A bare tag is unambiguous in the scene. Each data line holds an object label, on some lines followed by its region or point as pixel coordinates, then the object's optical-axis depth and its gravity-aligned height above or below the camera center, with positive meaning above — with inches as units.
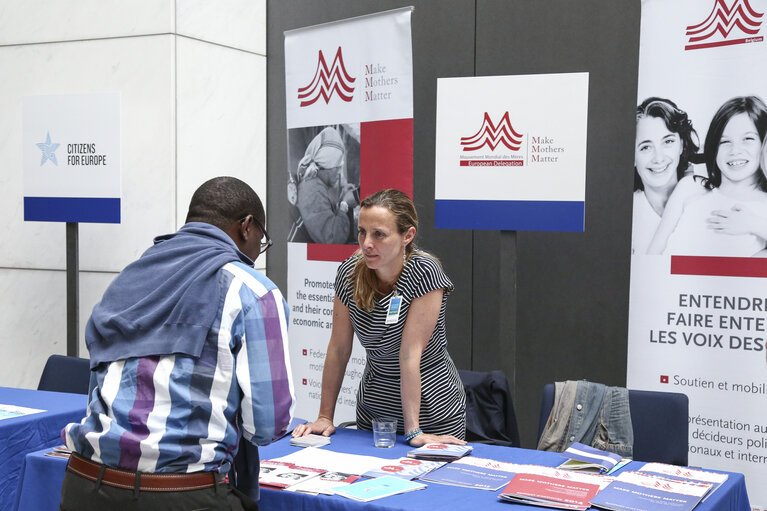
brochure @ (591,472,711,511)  77.7 -28.6
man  66.5 -14.8
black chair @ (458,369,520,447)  120.3 -30.3
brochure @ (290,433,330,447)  102.3 -30.1
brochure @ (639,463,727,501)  87.1 -29.4
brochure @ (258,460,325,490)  85.8 -29.8
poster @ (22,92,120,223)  175.9 +8.9
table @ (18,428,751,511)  79.0 -30.0
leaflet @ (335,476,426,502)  80.7 -29.0
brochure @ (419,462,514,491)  85.4 -29.4
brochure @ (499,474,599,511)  78.5 -28.5
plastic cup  99.8 -28.2
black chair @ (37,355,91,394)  148.6 -32.6
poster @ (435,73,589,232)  135.6 +9.0
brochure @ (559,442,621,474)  91.6 -29.2
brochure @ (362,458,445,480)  88.7 -29.5
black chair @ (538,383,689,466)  111.0 -29.9
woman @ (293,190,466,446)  104.1 -16.8
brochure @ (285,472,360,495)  83.3 -29.5
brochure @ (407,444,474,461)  95.6 -29.3
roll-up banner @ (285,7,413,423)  176.4 +12.0
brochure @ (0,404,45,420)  118.6 -31.8
